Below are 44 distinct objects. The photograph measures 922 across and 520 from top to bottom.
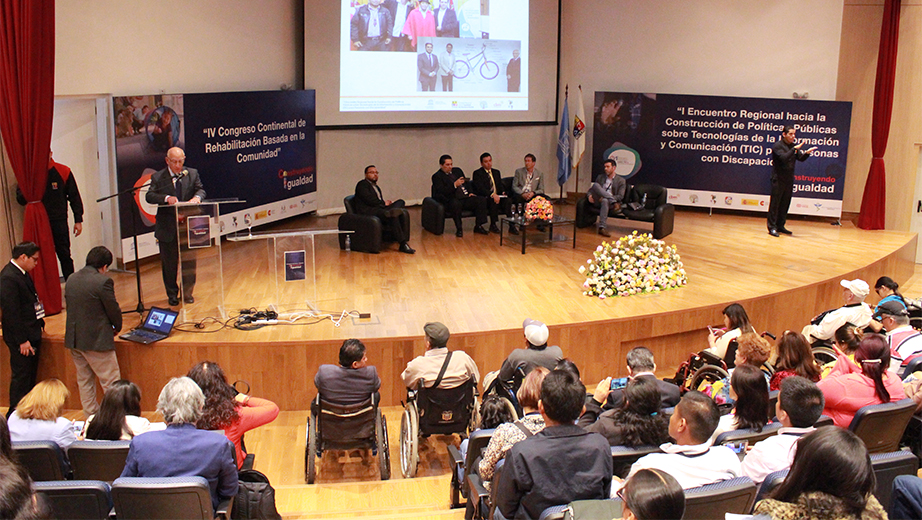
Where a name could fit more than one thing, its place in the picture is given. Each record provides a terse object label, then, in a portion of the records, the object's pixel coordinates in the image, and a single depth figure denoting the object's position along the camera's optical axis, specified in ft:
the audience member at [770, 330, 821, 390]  15.02
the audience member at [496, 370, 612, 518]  9.77
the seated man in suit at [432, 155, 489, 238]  33.45
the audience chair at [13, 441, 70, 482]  11.55
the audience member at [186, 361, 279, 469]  12.84
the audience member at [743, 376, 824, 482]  10.79
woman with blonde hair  12.69
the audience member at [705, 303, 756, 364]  17.83
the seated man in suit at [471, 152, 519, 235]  33.86
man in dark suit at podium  21.89
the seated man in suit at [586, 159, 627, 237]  33.63
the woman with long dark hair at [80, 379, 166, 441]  12.11
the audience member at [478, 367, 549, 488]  11.37
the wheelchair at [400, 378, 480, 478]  16.63
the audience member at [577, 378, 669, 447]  12.03
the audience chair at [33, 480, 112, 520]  9.96
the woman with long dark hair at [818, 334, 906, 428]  13.48
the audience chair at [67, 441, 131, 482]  11.57
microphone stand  21.53
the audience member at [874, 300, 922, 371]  17.03
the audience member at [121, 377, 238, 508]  10.44
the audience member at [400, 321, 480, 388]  16.62
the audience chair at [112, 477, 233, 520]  9.70
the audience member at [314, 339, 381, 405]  15.88
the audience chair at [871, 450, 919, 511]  10.57
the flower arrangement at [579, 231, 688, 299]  25.35
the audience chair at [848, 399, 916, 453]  12.53
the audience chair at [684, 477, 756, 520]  9.24
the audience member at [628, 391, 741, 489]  10.11
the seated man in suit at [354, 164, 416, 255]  30.40
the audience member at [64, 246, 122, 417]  18.25
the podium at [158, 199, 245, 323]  21.20
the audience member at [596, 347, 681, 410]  14.52
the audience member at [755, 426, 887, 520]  7.40
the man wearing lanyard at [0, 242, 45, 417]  18.17
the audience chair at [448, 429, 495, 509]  12.72
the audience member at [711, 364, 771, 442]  12.21
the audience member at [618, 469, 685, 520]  7.19
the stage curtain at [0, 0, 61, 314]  20.15
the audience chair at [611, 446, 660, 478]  11.72
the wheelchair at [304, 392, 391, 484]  16.16
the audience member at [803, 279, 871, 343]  19.79
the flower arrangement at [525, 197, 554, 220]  30.66
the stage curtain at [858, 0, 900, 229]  35.01
